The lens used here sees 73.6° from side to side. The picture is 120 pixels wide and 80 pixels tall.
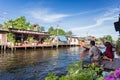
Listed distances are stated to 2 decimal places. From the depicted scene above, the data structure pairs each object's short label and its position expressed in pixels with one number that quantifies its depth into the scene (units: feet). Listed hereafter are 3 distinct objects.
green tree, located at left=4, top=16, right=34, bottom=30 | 96.39
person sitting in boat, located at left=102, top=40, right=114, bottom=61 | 16.81
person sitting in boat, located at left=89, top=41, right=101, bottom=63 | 14.49
